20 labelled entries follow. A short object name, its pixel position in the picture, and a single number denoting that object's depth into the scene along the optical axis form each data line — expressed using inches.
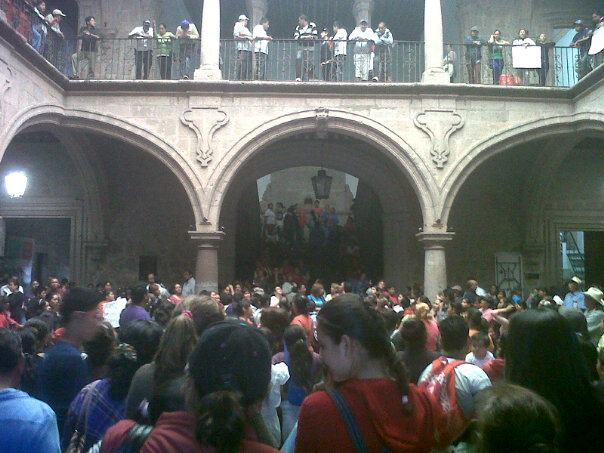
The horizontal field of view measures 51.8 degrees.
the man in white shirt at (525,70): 553.3
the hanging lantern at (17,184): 551.8
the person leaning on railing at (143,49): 542.2
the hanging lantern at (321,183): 573.9
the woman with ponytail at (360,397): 79.0
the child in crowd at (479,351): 195.5
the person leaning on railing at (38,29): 490.3
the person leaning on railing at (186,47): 551.5
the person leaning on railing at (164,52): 540.4
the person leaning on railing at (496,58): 548.7
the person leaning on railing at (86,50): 542.0
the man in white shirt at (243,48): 541.6
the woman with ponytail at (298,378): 166.7
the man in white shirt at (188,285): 552.0
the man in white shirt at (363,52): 537.3
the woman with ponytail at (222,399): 70.1
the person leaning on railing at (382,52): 542.3
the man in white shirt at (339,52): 542.3
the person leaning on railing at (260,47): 540.4
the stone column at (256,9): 617.3
